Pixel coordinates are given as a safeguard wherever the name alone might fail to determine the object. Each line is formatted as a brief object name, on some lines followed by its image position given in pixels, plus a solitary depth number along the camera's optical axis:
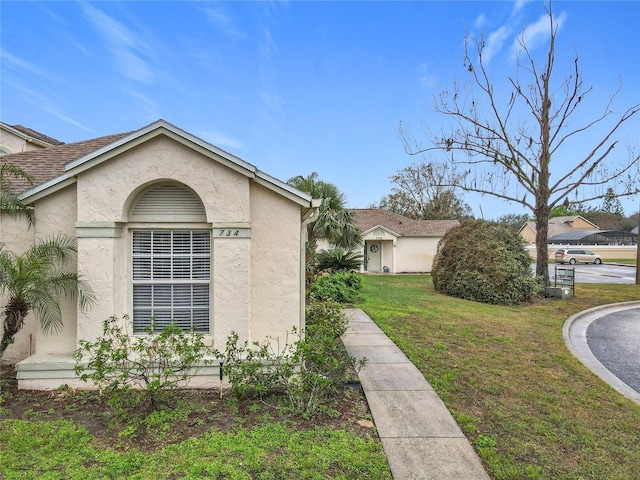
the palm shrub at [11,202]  5.47
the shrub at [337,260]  16.19
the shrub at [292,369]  5.09
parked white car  40.03
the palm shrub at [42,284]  5.09
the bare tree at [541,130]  16.86
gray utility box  16.19
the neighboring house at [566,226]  70.56
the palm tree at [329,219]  15.95
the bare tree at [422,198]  45.00
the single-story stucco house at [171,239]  5.64
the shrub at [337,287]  13.52
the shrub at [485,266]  14.78
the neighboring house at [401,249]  29.02
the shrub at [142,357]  4.71
